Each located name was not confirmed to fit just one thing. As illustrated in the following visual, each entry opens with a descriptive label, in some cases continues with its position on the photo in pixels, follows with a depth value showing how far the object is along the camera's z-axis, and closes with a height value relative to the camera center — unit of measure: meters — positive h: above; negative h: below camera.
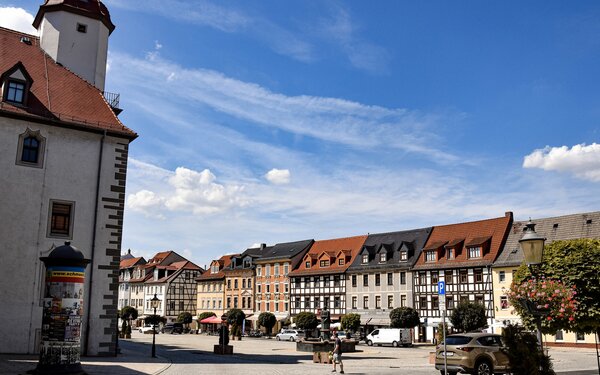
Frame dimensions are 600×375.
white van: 52.03 -2.77
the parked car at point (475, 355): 19.83 -1.65
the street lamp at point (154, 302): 33.43 +0.08
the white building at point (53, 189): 25.17 +5.21
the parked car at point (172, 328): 84.19 -3.46
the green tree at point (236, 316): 76.00 -1.48
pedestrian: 23.48 -1.91
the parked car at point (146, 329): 75.56 -3.36
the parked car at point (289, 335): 60.51 -3.09
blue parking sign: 18.65 +0.65
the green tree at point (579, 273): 17.09 +1.09
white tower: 32.03 +14.93
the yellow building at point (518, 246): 50.16 +5.83
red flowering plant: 15.59 +0.24
